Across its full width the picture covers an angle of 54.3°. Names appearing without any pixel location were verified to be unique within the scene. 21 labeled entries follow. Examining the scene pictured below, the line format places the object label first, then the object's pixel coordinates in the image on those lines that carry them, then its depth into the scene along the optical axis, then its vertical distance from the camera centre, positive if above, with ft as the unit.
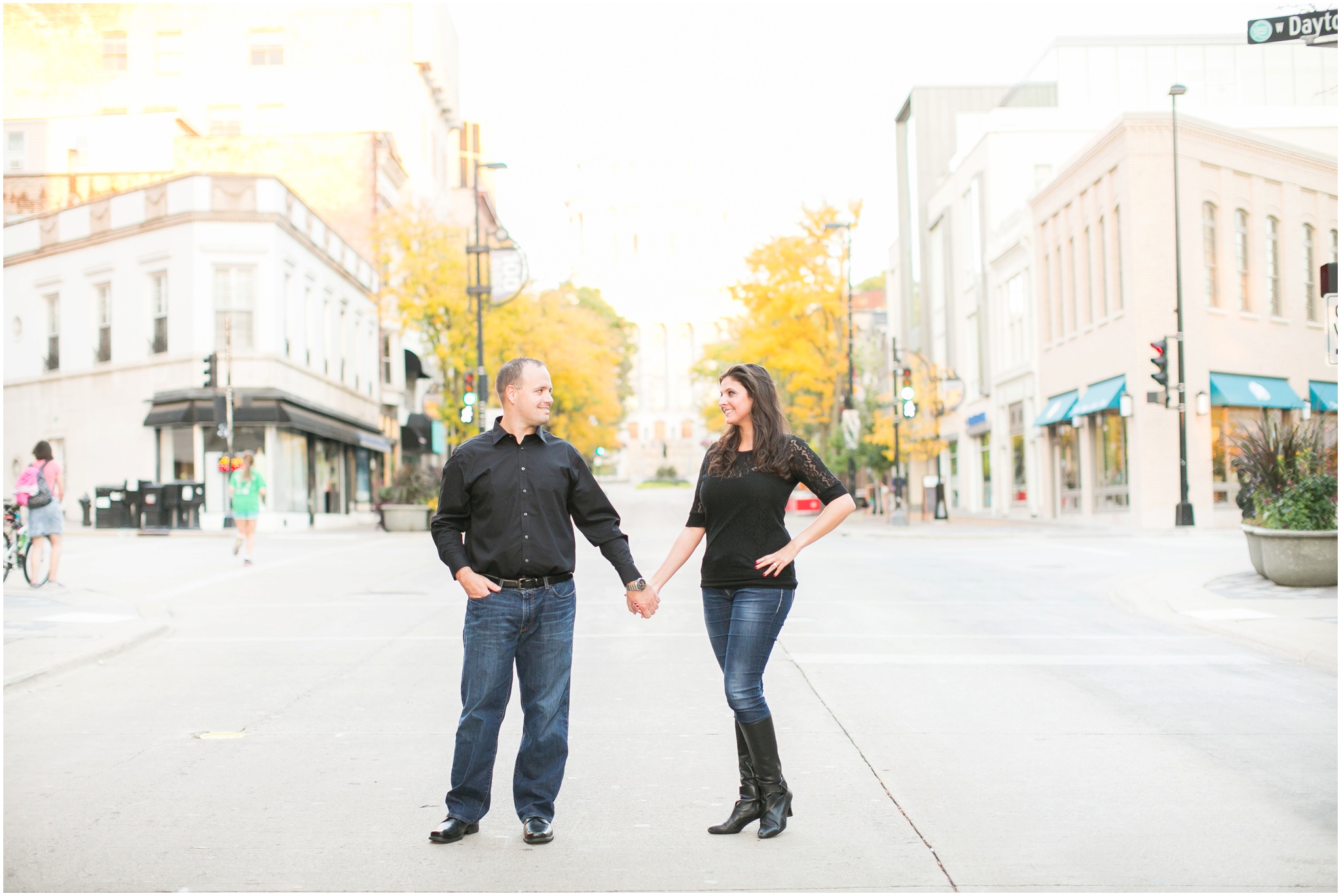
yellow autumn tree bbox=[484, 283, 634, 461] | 145.48 +16.73
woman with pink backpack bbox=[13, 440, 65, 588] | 53.88 -0.08
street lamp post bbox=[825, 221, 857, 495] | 130.21 +7.21
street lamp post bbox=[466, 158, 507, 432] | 111.24 +15.10
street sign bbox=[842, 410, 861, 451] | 123.44 +4.48
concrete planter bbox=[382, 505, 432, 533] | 112.88 -2.85
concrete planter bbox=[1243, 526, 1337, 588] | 49.01 -3.49
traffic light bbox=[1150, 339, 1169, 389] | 94.89 +7.66
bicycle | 56.65 -2.37
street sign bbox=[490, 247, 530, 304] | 131.23 +21.00
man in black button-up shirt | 17.08 -1.42
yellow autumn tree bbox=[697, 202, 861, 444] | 139.54 +18.23
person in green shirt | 71.97 -0.66
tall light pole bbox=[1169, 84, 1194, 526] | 100.27 +2.68
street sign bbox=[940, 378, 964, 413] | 146.82 +8.89
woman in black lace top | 17.44 -0.97
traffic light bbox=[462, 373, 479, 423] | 109.60 +7.00
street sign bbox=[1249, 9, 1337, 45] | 25.82 +8.72
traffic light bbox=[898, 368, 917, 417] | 113.91 +7.02
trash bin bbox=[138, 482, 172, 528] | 109.91 -1.52
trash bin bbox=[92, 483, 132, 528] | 111.14 -1.47
